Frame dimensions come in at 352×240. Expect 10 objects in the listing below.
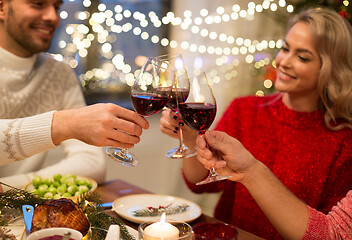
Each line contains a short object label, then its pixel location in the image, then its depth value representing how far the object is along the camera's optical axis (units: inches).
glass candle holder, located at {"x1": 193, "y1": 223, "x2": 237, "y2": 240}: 33.6
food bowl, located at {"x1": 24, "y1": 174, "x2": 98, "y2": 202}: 50.2
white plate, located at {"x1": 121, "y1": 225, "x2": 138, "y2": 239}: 42.5
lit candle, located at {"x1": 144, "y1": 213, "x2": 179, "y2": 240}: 34.1
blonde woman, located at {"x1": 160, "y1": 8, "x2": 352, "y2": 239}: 65.4
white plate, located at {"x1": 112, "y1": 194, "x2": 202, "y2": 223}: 48.8
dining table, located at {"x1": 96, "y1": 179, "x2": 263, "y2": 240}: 49.3
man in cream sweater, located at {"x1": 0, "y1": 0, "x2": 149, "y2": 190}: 45.9
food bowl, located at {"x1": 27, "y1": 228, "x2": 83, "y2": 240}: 31.4
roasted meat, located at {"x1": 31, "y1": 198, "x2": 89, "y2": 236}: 35.1
